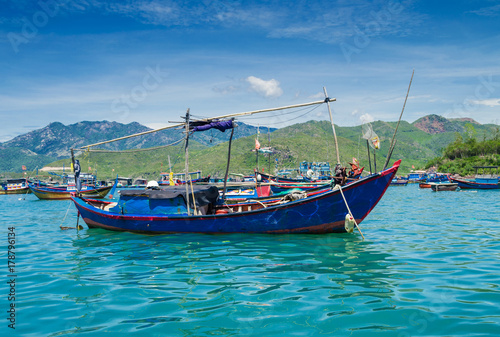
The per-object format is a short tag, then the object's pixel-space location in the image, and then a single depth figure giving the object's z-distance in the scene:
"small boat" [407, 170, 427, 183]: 91.06
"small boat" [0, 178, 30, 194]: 82.06
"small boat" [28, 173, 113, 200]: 54.25
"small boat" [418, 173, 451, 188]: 60.73
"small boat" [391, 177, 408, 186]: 79.25
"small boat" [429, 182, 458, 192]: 52.00
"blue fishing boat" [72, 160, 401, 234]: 13.62
